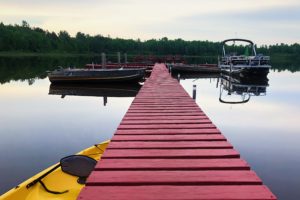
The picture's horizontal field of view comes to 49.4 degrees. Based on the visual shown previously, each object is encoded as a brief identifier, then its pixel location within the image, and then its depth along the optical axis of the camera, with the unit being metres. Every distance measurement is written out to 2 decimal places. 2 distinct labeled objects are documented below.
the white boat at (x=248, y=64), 35.53
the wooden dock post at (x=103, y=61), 30.39
